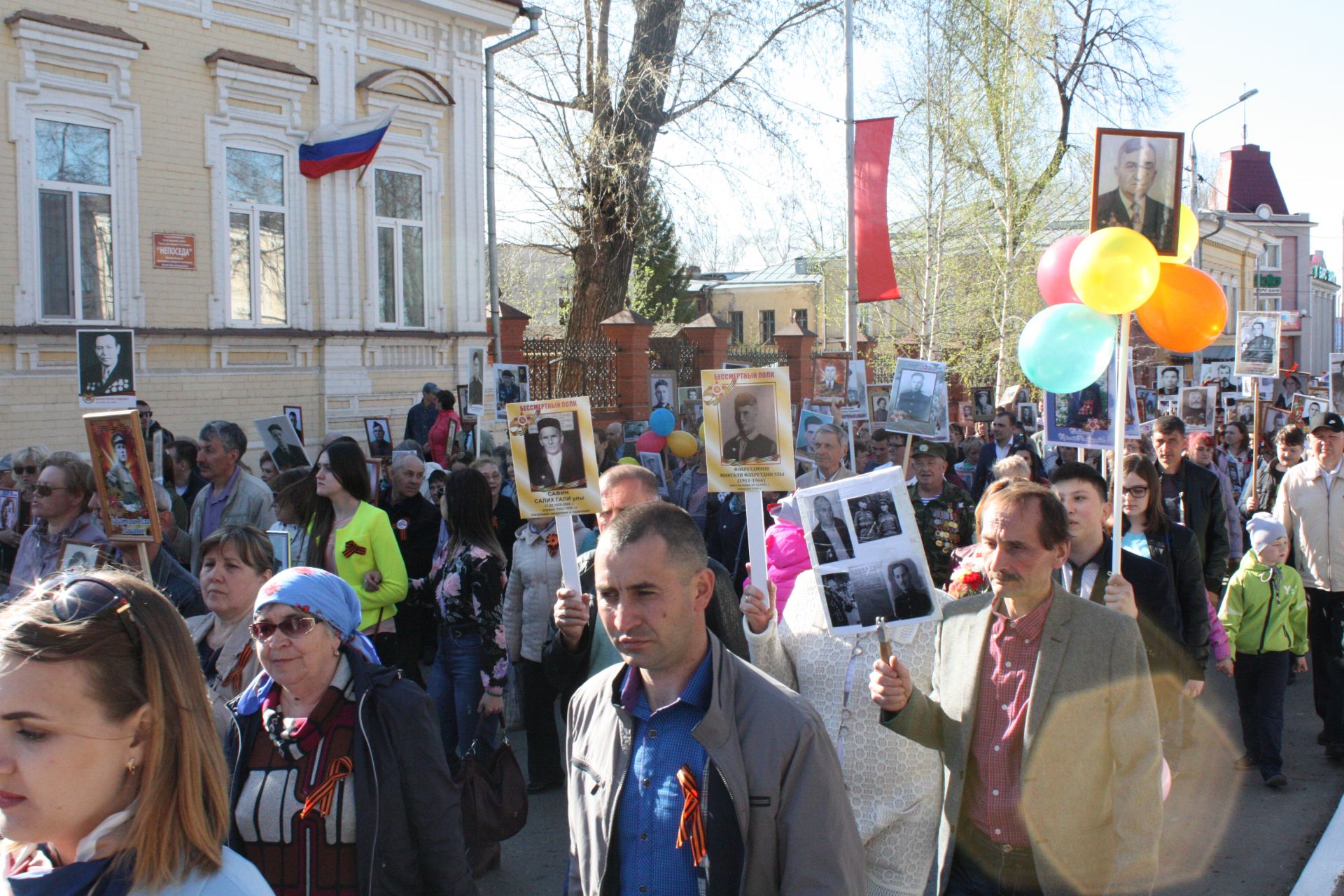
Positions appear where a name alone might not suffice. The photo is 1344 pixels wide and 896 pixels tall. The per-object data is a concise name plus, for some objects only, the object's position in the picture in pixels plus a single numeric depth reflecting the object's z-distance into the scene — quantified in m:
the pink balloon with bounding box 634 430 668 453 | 13.98
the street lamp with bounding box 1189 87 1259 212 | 29.06
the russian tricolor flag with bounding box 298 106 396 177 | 15.49
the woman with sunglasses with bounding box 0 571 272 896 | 1.77
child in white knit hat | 6.66
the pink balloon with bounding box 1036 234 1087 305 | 6.10
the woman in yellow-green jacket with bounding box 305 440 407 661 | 5.66
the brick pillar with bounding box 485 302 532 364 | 18.53
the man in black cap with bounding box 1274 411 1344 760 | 7.02
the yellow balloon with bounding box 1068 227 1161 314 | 4.93
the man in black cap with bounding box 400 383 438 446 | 14.44
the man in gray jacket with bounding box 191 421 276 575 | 6.80
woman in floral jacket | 5.75
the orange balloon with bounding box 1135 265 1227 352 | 5.66
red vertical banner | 17.78
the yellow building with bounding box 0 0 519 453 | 13.34
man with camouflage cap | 6.75
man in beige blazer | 3.18
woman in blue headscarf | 2.94
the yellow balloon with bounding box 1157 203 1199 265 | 5.84
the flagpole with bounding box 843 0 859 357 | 19.03
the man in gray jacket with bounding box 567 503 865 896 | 2.40
